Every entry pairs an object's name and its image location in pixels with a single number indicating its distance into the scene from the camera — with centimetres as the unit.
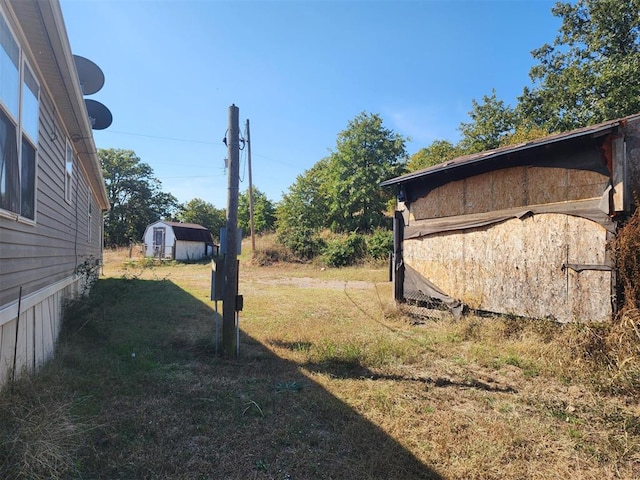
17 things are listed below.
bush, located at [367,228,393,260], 1962
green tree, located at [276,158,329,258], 3098
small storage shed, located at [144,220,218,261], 2837
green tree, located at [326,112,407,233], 2616
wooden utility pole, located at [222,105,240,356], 496
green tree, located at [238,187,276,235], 4431
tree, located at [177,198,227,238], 4888
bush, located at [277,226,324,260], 2270
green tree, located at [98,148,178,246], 4041
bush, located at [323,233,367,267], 2066
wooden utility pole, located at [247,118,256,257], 2313
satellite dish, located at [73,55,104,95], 693
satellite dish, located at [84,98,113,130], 806
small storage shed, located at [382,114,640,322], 479
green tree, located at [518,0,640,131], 1555
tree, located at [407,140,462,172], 2881
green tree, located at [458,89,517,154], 2398
